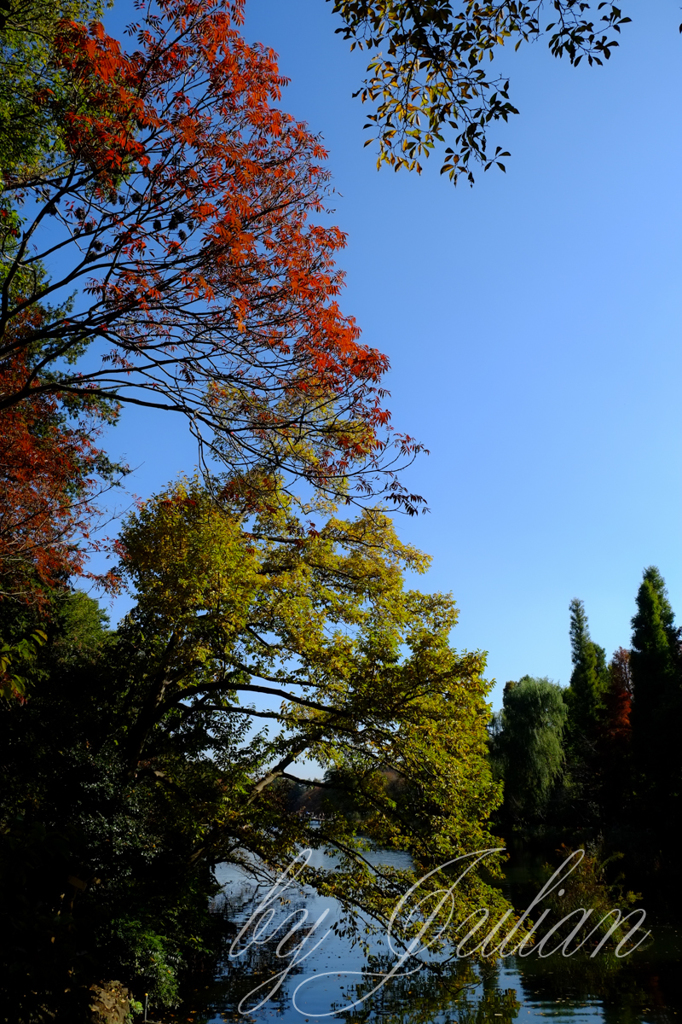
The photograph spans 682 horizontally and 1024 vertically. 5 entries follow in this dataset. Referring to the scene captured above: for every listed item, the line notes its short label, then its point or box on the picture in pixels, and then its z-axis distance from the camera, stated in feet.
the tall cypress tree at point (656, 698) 73.46
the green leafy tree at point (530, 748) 87.56
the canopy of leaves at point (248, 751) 29.78
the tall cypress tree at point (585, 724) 81.41
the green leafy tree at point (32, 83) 19.11
